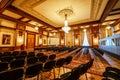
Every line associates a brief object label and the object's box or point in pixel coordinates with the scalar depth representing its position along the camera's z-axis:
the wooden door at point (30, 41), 8.08
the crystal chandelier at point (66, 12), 4.96
